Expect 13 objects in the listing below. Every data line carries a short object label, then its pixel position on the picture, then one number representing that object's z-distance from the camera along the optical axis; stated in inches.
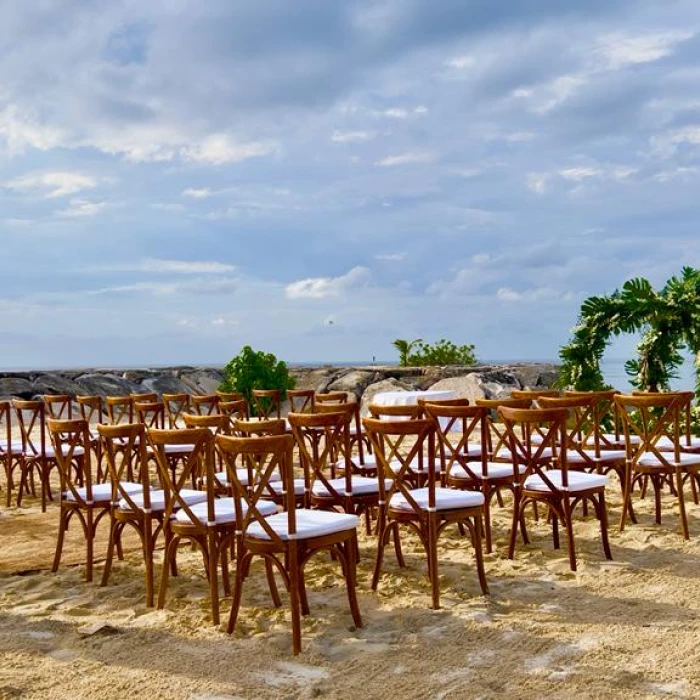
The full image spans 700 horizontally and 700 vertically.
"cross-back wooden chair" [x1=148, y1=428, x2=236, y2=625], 150.6
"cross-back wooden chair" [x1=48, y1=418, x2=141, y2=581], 180.2
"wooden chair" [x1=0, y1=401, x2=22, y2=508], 267.6
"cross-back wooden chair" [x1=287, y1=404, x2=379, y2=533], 173.0
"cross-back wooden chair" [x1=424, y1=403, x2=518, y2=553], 186.9
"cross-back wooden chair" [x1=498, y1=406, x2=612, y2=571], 177.6
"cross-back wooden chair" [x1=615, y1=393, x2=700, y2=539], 204.2
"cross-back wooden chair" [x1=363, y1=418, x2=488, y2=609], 156.5
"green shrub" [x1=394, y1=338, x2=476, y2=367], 530.6
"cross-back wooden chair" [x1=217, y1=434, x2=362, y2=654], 138.5
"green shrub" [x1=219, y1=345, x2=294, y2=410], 452.8
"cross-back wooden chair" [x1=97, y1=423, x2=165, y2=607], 161.6
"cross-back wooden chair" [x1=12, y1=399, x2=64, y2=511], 261.1
